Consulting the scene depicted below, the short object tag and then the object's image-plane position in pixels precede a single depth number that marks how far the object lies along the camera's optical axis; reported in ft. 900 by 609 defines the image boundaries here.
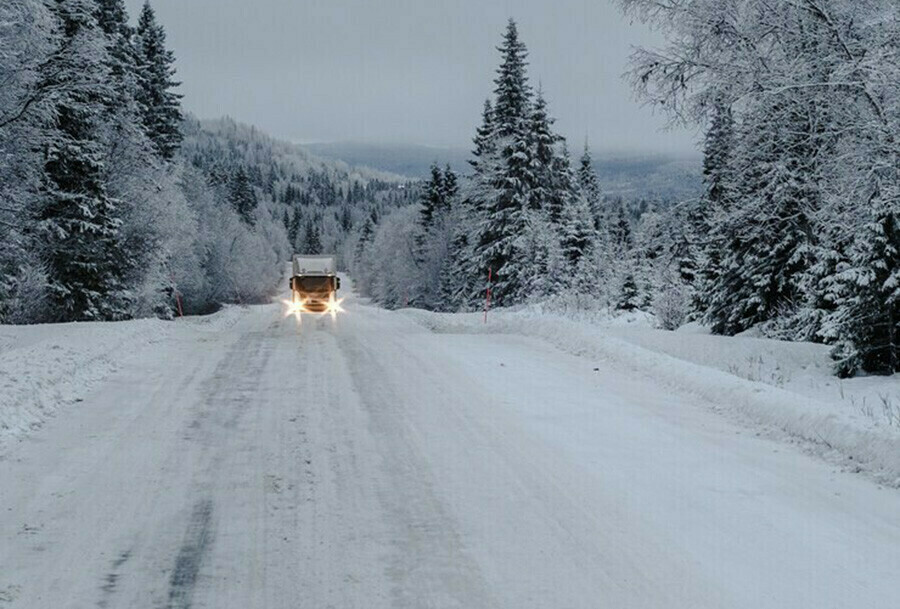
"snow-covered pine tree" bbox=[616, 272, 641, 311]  161.99
